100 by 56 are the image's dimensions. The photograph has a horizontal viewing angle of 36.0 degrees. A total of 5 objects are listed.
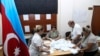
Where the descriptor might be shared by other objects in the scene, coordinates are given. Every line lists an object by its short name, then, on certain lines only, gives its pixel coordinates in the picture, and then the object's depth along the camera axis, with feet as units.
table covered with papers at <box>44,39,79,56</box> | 11.16
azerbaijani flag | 3.87
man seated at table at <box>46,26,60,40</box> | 15.23
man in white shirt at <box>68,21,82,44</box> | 13.62
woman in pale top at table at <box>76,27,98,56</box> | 10.75
